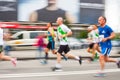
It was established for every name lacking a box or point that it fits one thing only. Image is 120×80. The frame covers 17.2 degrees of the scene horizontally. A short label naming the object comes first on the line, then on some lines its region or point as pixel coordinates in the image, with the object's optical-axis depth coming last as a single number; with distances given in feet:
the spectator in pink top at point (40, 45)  48.00
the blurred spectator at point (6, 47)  52.54
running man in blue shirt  31.42
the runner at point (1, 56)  36.81
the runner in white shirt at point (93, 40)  47.29
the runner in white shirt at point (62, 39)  36.18
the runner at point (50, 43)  43.65
